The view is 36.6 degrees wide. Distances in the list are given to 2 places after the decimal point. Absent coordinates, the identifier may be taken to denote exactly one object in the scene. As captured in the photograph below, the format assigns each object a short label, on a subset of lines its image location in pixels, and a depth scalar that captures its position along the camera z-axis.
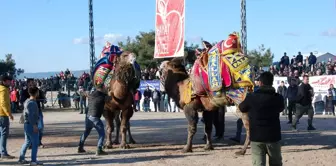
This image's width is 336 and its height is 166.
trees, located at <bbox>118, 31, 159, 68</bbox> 62.91
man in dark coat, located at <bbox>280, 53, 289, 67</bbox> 33.38
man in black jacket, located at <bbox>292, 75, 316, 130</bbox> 15.97
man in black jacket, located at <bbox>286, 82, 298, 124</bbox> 18.70
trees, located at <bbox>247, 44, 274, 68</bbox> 68.63
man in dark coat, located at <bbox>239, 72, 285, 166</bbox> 7.27
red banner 23.48
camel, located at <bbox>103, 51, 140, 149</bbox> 12.75
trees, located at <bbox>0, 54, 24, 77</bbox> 65.80
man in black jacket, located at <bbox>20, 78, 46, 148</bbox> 12.80
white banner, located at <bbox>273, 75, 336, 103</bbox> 27.56
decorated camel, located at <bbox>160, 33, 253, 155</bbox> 11.50
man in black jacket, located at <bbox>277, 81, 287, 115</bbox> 24.31
